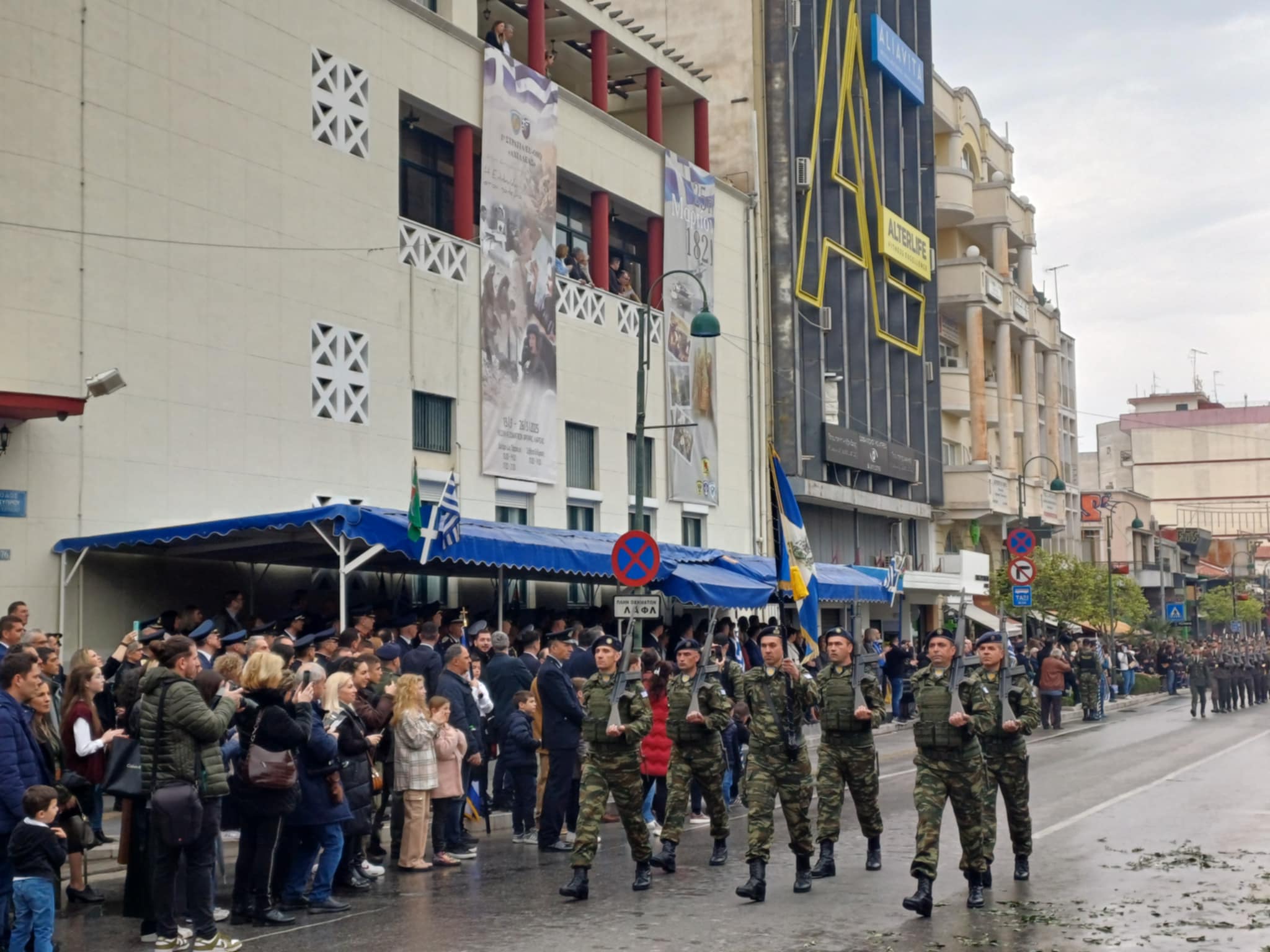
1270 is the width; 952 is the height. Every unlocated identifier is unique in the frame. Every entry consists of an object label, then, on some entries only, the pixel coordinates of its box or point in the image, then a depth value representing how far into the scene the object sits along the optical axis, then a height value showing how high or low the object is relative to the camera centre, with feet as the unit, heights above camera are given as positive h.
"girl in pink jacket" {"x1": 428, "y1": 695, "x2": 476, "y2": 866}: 44.52 -4.20
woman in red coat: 49.60 -3.81
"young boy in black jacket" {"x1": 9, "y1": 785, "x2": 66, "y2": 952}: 30.07 -4.69
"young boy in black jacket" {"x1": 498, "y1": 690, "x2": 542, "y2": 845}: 49.26 -4.12
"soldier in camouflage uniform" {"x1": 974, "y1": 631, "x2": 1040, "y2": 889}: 40.70 -3.23
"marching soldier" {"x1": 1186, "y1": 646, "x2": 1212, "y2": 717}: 120.37 -4.28
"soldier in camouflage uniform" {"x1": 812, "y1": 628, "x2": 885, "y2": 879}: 41.37 -3.26
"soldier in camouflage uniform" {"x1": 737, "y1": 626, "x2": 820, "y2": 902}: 39.52 -3.15
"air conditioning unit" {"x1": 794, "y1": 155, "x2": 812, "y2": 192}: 134.41 +38.53
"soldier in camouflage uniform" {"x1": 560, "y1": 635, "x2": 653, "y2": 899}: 40.09 -3.54
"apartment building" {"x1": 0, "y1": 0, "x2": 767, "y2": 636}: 63.77 +17.41
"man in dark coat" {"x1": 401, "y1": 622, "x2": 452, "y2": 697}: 53.83 -1.09
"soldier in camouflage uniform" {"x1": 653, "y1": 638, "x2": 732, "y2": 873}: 42.47 -3.24
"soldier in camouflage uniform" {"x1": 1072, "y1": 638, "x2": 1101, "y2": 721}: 116.16 -4.03
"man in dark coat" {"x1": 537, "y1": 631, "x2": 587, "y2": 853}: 47.60 -3.40
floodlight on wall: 61.46 +9.78
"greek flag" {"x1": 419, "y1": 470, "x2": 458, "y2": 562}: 62.69 +4.30
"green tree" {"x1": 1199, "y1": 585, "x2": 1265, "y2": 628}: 266.98 +2.04
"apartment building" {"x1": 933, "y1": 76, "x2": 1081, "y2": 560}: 182.91 +34.94
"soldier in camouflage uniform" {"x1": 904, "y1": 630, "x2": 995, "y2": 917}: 37.09 -3.39
